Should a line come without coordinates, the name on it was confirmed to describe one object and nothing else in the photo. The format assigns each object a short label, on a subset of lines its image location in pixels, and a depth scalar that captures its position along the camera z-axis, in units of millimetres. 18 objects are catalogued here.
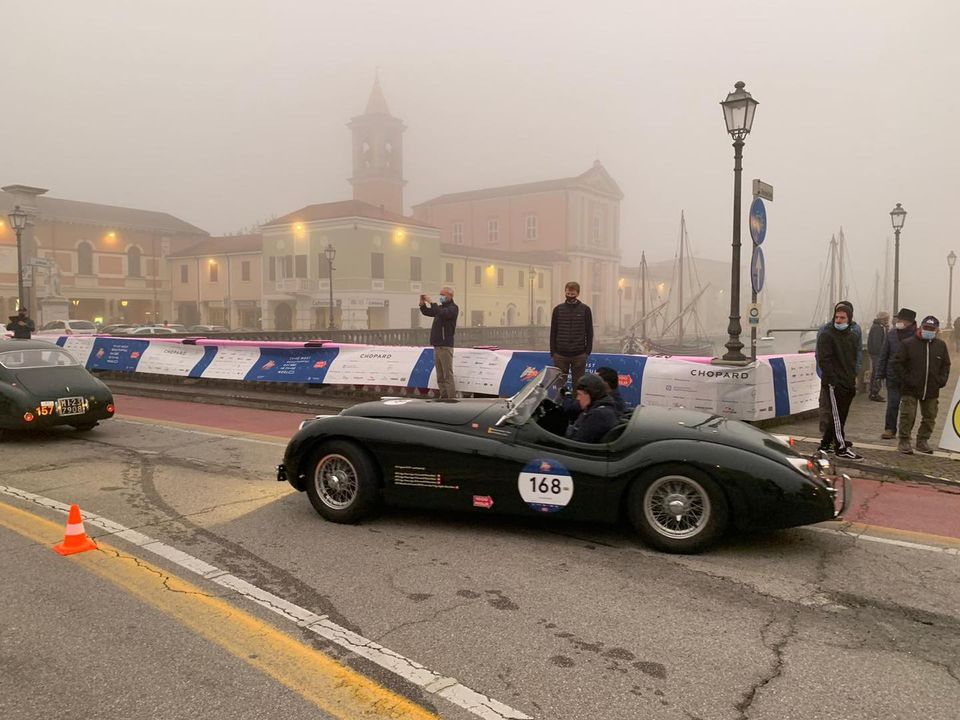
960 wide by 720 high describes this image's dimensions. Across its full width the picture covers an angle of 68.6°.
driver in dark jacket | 5379
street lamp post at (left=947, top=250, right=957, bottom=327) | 38812
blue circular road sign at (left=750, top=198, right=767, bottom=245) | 9984
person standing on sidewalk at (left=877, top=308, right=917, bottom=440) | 9312
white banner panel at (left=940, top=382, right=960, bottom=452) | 8070
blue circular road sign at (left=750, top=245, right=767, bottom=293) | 9805
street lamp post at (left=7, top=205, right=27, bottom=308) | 24125
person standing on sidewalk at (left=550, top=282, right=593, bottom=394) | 9953
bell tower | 82125
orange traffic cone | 4969
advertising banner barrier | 10219
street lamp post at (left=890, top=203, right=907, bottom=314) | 23547
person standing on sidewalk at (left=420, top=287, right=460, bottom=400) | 11906
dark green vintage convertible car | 4883
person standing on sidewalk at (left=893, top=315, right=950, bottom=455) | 8320
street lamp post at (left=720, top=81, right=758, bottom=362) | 10609
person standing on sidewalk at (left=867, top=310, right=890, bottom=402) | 14258
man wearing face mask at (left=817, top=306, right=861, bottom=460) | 8078
